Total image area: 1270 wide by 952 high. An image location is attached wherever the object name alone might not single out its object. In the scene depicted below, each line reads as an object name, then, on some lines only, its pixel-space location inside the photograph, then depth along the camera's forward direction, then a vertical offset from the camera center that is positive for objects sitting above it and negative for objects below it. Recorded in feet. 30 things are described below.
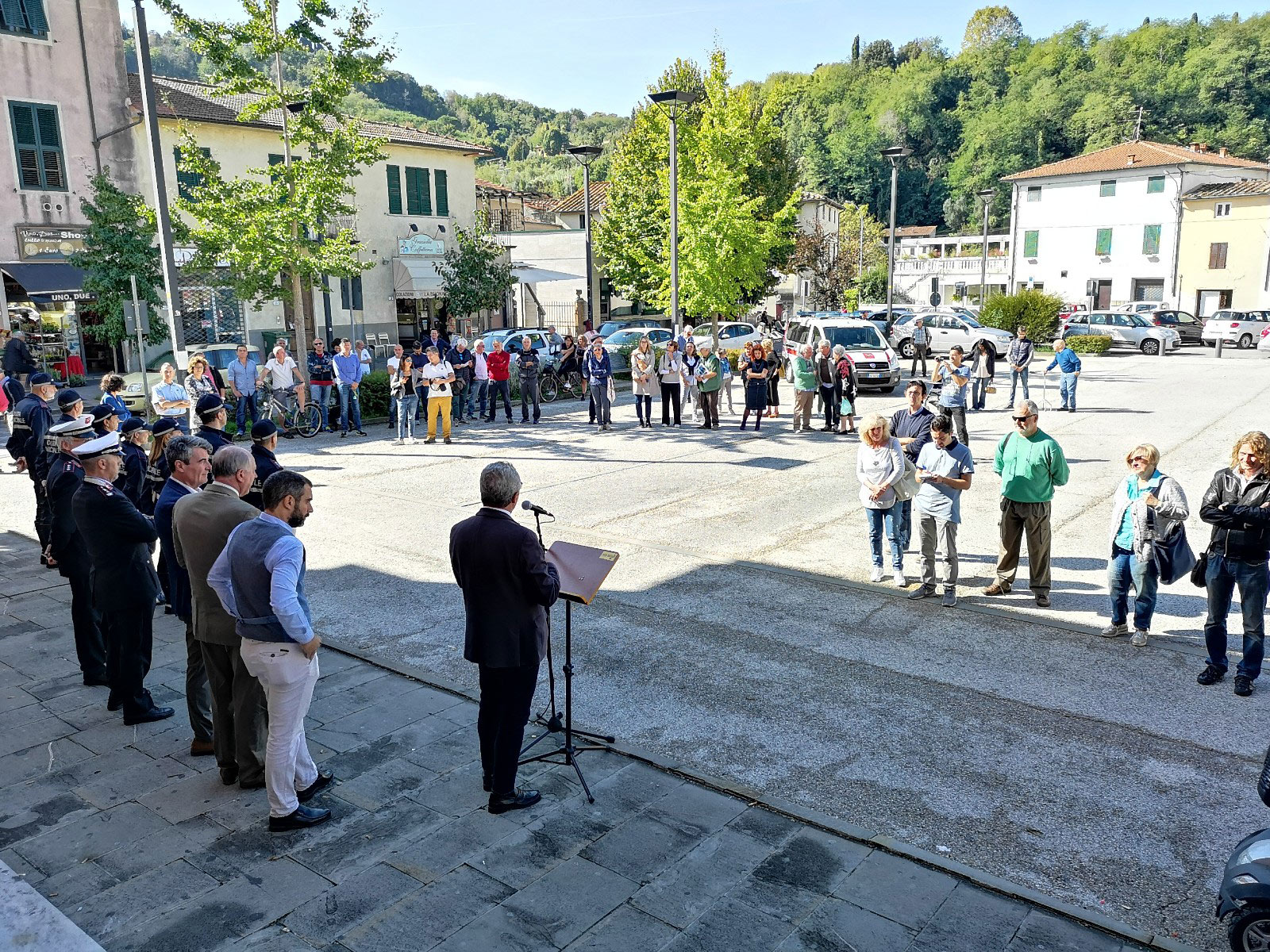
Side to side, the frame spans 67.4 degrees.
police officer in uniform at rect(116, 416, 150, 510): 26.61 -3.92
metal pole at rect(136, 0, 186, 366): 46.55 +5.99
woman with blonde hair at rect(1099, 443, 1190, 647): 23.12 -5.58
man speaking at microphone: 15.75 -4.69
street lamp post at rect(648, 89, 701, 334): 67.36 +9.53
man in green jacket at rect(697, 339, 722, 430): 60.29 -4.54
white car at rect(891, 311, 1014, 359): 109.19 -3.49
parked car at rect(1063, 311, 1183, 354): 115.85 -3.77
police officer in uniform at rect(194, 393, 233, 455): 25.79 -2.70
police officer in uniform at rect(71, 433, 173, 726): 19.54 -4.83
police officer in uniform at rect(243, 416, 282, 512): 23.29 -3.27
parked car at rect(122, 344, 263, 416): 60.29 -3.59
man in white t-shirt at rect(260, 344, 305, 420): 58.34 -3.54
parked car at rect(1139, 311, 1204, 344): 128.36 -3.44
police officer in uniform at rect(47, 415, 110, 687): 22.84 -5.77
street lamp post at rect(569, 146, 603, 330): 84.07 +13.92
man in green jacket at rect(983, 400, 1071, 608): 26.86 -5.18
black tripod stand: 17.93 -8.63
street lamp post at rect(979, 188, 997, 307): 135.90 +15.05
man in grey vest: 15.30 -4.75
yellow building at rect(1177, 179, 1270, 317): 165.68 +8.73
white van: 76.54 -3.39
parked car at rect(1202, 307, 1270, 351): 126.11 -3.85
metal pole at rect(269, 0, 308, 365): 63.31 +2.45
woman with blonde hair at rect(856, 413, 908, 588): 28.35 -4.83
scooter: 12.69 -8.00
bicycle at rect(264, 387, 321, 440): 58.85 -6.01
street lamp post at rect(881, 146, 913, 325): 98.84 +14.77
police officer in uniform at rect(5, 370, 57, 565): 34.18 -3.87
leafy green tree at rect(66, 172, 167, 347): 75.77 +5.31
